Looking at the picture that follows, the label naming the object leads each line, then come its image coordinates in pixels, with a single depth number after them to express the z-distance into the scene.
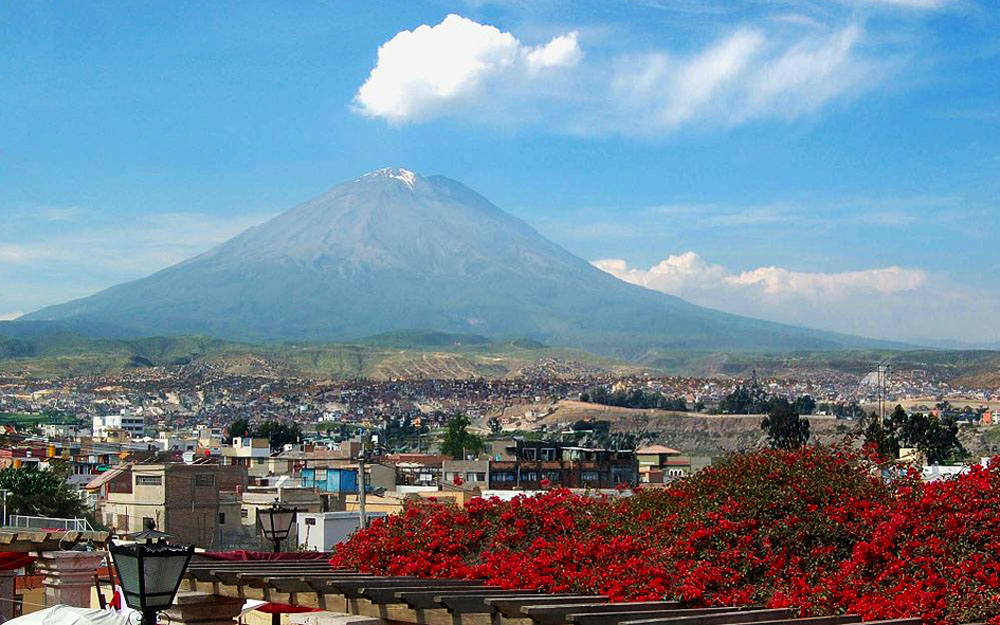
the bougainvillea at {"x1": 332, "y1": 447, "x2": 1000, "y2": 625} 9.69
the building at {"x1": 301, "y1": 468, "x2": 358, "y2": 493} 56.56
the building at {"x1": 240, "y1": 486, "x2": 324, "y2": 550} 41.53
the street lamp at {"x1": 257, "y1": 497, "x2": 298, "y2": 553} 15.93
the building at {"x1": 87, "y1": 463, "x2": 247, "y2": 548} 41.19
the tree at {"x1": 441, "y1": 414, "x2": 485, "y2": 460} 95.25
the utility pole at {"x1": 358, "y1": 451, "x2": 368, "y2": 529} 25.43
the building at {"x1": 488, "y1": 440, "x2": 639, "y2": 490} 62.12
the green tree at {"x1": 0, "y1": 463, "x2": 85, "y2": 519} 41.34
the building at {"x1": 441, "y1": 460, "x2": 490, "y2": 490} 61.62
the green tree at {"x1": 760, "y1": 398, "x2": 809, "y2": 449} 79.00
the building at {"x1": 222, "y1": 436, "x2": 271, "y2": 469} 72.73
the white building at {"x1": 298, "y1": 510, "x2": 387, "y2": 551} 32.28
